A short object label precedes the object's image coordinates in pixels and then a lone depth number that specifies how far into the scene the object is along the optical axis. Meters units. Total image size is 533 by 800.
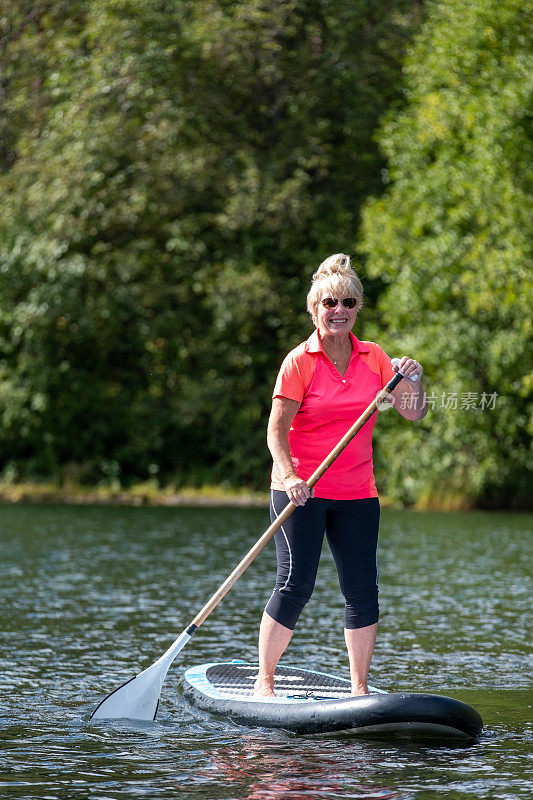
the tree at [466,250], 37.08
